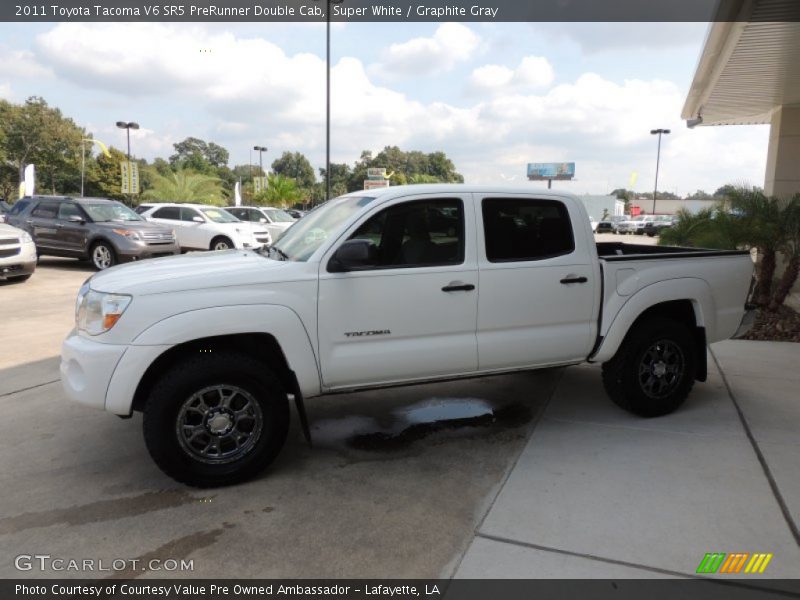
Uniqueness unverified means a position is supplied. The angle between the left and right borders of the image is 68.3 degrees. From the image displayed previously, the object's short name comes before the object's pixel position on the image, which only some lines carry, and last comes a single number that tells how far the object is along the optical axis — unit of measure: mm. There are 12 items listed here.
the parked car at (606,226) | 48969
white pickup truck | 3561
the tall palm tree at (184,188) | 35375
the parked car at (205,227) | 16578
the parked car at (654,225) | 45219
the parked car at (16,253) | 11570
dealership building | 7164
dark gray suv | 13930
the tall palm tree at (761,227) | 8525
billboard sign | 105350
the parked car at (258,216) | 20172
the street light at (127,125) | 46594
